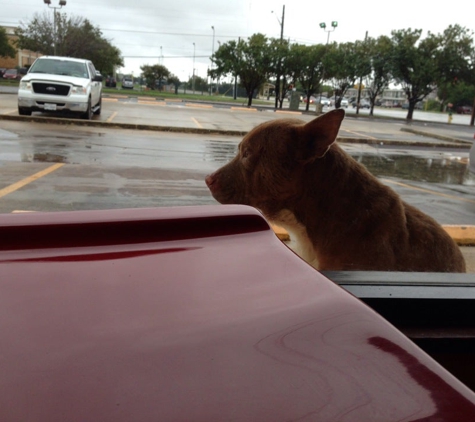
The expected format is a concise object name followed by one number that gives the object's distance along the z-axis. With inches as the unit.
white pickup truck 471.8
